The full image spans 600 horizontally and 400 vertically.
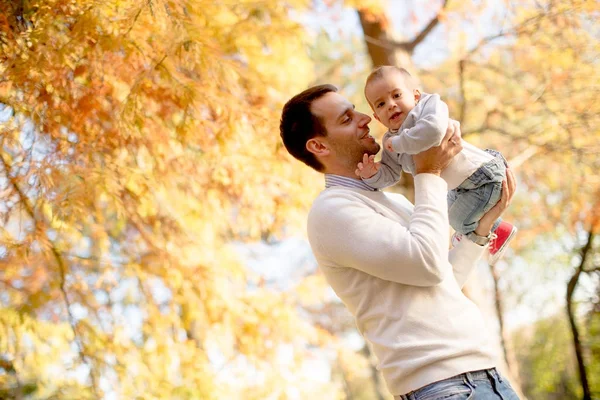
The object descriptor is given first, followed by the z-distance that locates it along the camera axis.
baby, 1.57
